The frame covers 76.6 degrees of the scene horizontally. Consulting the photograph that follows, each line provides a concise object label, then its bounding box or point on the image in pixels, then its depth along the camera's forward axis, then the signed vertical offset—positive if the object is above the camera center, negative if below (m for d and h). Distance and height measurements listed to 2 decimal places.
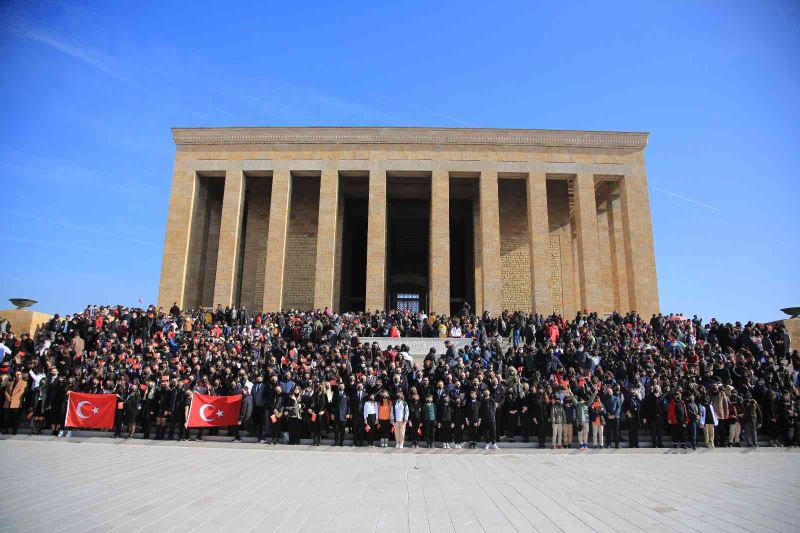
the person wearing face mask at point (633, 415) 12.38 -0.80
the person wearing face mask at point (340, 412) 12.18 -0.83
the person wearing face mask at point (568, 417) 12.24 -0.86
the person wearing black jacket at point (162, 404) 12.66 -0.75
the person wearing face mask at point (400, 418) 12.05 -0.94
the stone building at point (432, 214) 26.20 +8.91
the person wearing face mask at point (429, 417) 12.09 -0.91
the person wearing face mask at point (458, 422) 12.17 -1.02
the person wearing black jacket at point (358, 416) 12.18 -0.92
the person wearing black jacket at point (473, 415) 12.06 -0.84
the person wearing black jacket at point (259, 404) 12.59 -0.69
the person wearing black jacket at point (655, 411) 12.38 -0.71
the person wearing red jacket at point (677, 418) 12.16 -0.85
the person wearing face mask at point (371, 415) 12.16 -0.88
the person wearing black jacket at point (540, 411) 12.43 -0.74
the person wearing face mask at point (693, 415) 12.16 -0.76
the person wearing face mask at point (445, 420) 12.16 -0.98
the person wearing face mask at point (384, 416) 12.19 -0.90
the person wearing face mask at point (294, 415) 12.18 -0.91
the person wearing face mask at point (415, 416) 12.16 -0.90
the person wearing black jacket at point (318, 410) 12.13 -0.79
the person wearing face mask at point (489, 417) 12.03 -0.87
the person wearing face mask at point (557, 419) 12.24 -0.91
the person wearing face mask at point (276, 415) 12.21 -0.94
